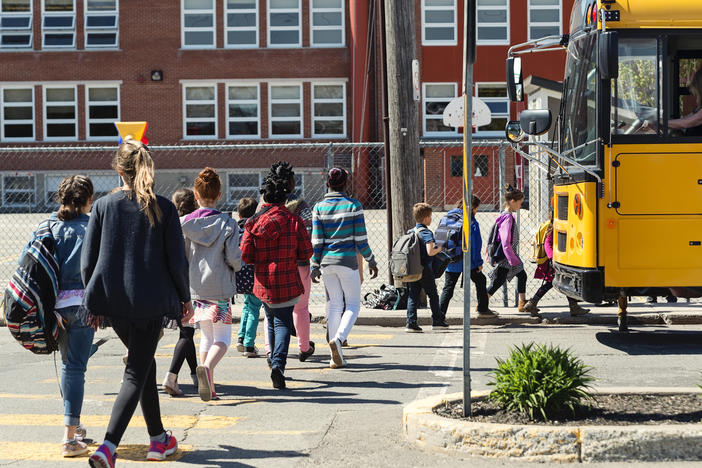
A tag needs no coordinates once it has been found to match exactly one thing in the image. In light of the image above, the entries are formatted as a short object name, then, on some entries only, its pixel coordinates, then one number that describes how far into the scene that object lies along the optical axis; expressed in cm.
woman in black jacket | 559
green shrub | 604
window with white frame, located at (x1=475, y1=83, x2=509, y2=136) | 3666
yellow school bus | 959
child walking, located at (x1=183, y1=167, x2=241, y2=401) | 786
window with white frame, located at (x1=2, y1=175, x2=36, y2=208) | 3446
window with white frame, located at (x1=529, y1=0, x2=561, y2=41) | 3688
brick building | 3812
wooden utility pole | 1291
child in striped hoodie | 929
